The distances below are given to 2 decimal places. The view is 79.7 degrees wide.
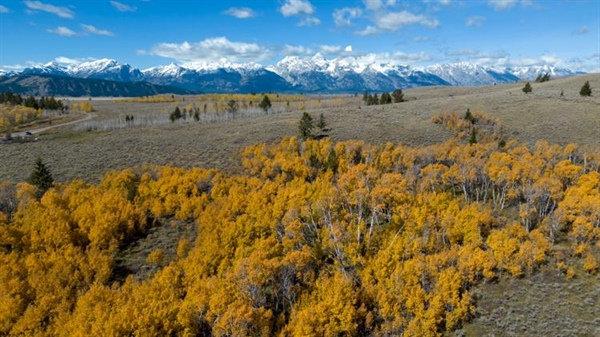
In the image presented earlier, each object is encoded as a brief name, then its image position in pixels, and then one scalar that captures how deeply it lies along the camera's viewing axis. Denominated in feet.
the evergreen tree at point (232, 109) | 465.51
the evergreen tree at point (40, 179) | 196.85
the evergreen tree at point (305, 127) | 283.59
